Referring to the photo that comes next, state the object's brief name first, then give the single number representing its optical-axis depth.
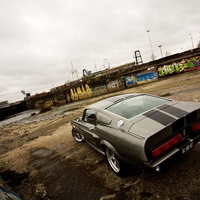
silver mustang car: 2.24
